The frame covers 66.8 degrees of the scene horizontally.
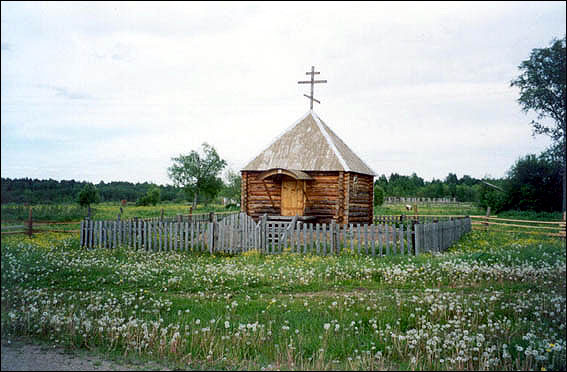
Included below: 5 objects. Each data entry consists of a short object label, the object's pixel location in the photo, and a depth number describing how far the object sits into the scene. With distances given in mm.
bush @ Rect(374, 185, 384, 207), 55156
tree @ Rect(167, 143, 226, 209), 52500
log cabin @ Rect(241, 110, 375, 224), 21516
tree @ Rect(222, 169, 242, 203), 60784
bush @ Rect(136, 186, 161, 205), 49106
